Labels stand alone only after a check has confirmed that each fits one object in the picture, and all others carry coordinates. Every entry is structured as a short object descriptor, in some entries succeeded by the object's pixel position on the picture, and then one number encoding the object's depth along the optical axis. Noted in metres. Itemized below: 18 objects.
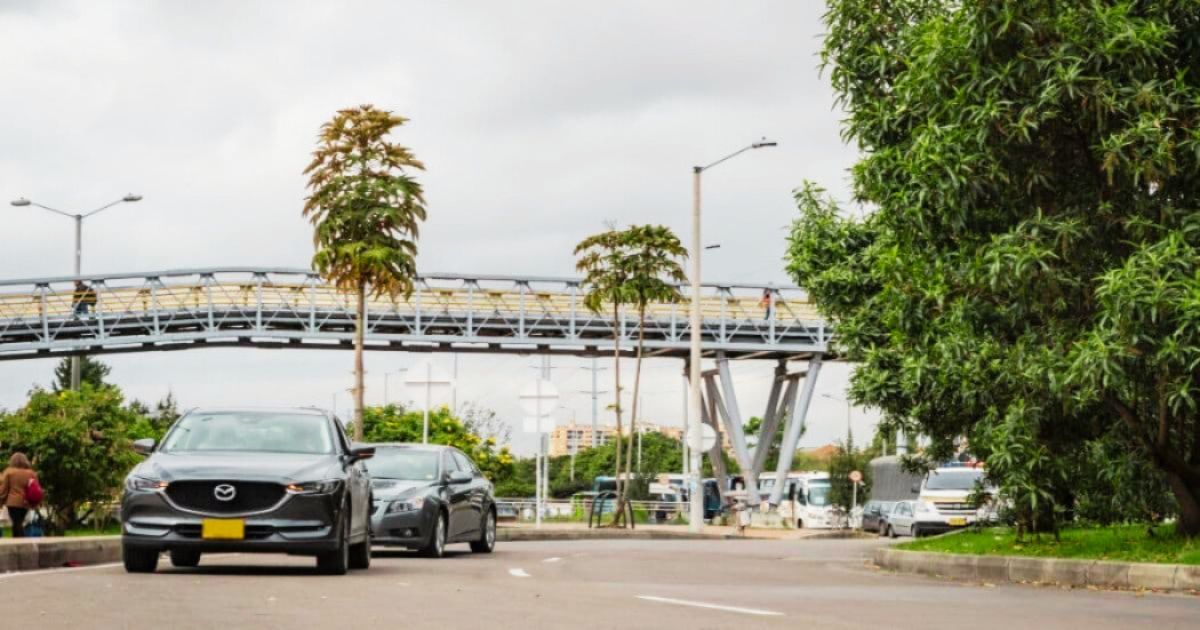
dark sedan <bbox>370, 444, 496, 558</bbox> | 22.17
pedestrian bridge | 58.69
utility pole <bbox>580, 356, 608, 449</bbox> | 109.28
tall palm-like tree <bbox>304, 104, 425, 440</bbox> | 38.06
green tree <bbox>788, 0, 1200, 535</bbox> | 17.06
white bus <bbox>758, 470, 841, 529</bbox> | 69.62
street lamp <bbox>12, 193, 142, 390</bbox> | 54.31
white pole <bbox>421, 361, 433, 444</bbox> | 35.28
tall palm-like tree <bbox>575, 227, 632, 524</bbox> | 49.06
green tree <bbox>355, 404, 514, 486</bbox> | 62.91
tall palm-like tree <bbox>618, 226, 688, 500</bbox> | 48.94
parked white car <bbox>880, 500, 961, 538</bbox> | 43.28
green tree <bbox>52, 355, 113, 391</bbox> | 98.69
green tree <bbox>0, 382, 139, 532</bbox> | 32.50
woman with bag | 24.83
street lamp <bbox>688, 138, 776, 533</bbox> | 44.38
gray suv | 15.76
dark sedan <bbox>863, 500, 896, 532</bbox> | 60.44
